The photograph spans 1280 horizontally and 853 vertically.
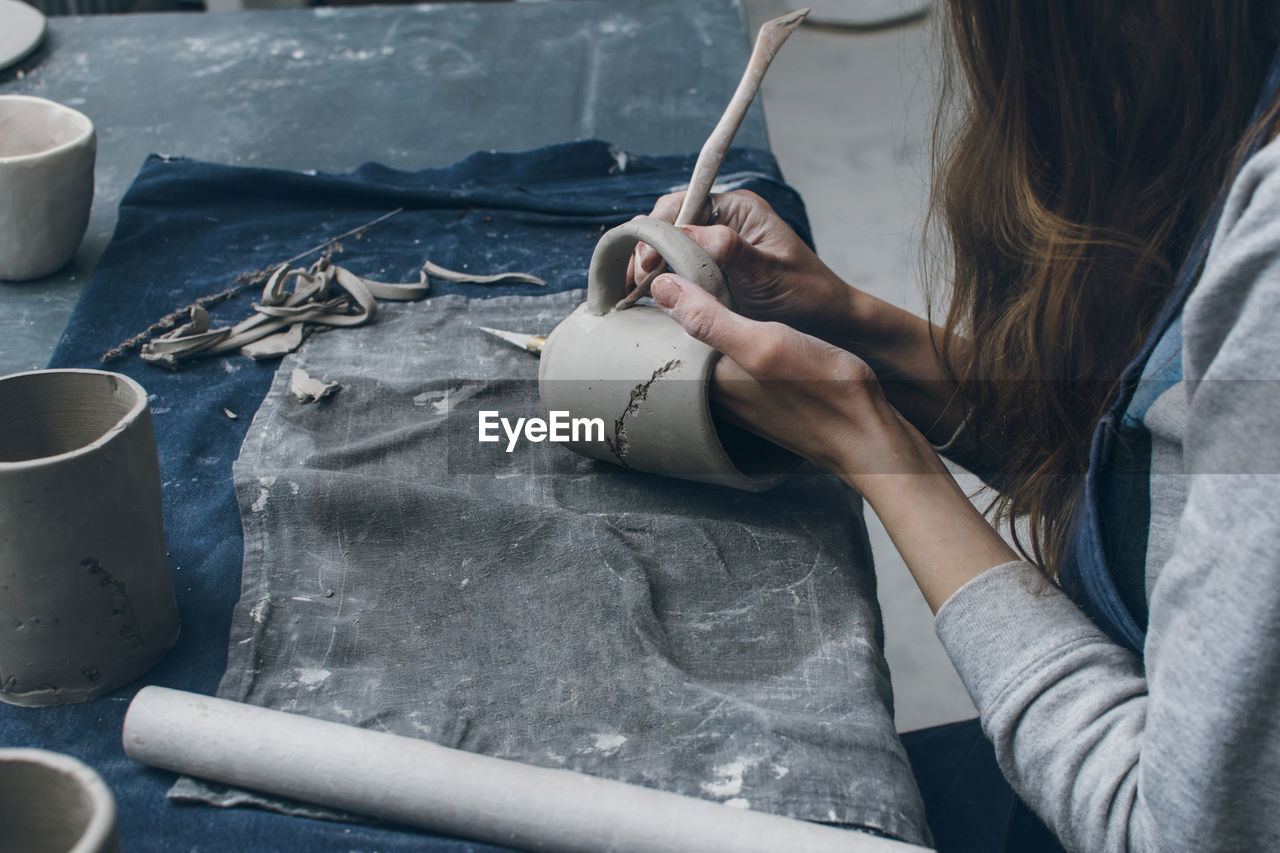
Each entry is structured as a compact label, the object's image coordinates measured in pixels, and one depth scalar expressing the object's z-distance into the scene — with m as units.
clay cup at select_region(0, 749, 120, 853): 0.51
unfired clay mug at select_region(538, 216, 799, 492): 0.88
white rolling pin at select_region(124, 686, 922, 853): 0.64
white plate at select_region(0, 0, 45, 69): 1.76
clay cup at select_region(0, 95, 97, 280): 1.18
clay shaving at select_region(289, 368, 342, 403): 1.07
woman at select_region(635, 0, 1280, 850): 0.58
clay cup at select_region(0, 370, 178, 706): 0.68
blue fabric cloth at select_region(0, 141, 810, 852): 0.79
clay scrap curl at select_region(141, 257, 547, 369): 1.15
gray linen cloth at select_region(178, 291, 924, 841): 0.73
